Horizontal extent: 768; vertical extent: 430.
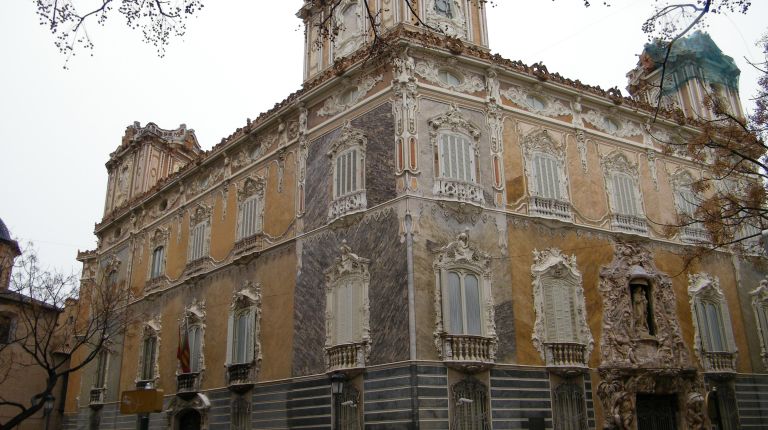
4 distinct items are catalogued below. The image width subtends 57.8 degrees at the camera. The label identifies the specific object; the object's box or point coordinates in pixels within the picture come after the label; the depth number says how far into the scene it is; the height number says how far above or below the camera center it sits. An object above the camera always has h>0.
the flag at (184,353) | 21.84 +3.84
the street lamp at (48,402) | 23.67 +2.58
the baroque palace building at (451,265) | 19.45 +6.43
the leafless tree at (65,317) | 27.11 +7.31
